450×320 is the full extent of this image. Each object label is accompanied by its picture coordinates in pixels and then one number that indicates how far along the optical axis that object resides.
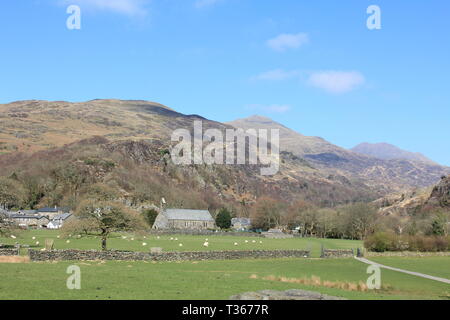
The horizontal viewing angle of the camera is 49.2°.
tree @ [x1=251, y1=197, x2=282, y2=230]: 170.12
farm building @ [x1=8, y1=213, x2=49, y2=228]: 139.25
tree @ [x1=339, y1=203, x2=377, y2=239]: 128.75
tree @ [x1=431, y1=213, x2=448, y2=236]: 103.44
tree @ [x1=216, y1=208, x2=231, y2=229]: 155.88
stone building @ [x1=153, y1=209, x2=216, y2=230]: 146.00
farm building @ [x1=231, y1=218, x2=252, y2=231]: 180.64
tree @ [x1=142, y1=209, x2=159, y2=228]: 138.75
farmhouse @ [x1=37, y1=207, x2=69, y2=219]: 150.12
